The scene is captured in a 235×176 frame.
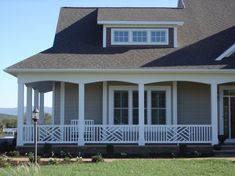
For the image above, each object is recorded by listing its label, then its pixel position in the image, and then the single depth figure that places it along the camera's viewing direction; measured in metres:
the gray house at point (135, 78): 19.30
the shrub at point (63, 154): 18.23
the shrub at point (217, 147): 18.88
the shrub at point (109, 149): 18.70
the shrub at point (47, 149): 18.60
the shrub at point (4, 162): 14.95
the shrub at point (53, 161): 15.44
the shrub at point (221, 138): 19.61
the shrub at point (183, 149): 18.70
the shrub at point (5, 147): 19.72
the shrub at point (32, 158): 15.63
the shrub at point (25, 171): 9.99
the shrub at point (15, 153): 17.97
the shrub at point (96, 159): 15.97
